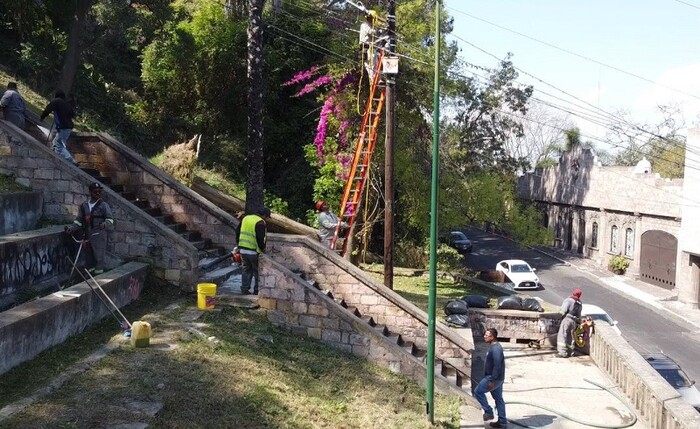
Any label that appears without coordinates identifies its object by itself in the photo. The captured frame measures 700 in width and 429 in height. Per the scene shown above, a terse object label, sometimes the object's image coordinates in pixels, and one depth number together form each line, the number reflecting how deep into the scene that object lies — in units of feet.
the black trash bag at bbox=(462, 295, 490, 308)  59.62
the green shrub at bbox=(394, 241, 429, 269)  84.28
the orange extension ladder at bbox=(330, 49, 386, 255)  59.88
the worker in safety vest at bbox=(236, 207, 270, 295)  39.99
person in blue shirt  35.65
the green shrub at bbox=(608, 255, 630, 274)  120.57
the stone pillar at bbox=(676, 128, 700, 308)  98.02
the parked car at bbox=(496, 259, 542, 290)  102.99
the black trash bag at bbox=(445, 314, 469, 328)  50.49
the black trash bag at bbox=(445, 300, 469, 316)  53.36
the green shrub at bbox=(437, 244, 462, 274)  87.61
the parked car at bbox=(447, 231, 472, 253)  138.94
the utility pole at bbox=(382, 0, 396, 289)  53.26
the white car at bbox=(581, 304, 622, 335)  66.35
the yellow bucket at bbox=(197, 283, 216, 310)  37.60
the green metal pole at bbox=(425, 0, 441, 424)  32.58
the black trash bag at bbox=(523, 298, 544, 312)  58.39
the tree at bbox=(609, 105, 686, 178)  171.32
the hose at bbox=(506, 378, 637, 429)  36.91
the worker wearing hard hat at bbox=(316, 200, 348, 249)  50.03
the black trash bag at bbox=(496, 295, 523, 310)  58.49
